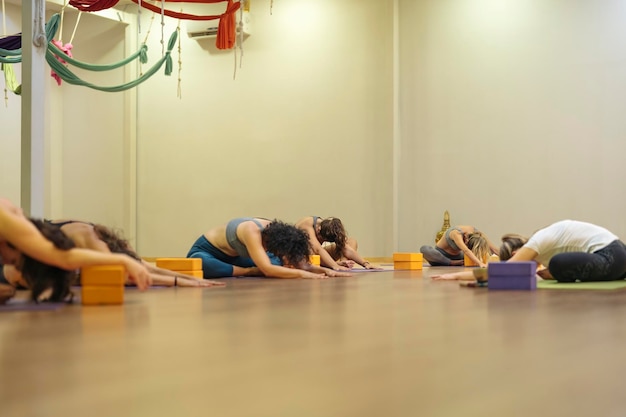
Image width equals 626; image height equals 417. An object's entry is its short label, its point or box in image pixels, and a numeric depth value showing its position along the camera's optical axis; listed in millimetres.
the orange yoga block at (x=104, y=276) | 3455
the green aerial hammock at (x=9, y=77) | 9536
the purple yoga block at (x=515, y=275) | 4602
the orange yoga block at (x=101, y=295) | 3500
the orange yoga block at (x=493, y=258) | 9562
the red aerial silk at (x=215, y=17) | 8383
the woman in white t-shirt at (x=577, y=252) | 5047
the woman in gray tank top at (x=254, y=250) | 5715
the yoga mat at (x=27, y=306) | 3252
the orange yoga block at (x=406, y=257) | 8945
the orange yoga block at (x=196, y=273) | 6159
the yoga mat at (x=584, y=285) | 4602
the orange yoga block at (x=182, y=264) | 6164
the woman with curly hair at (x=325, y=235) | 7293
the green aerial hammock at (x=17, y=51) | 7039
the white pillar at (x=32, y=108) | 5625
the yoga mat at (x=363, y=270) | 7965
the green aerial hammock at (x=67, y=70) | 8117
